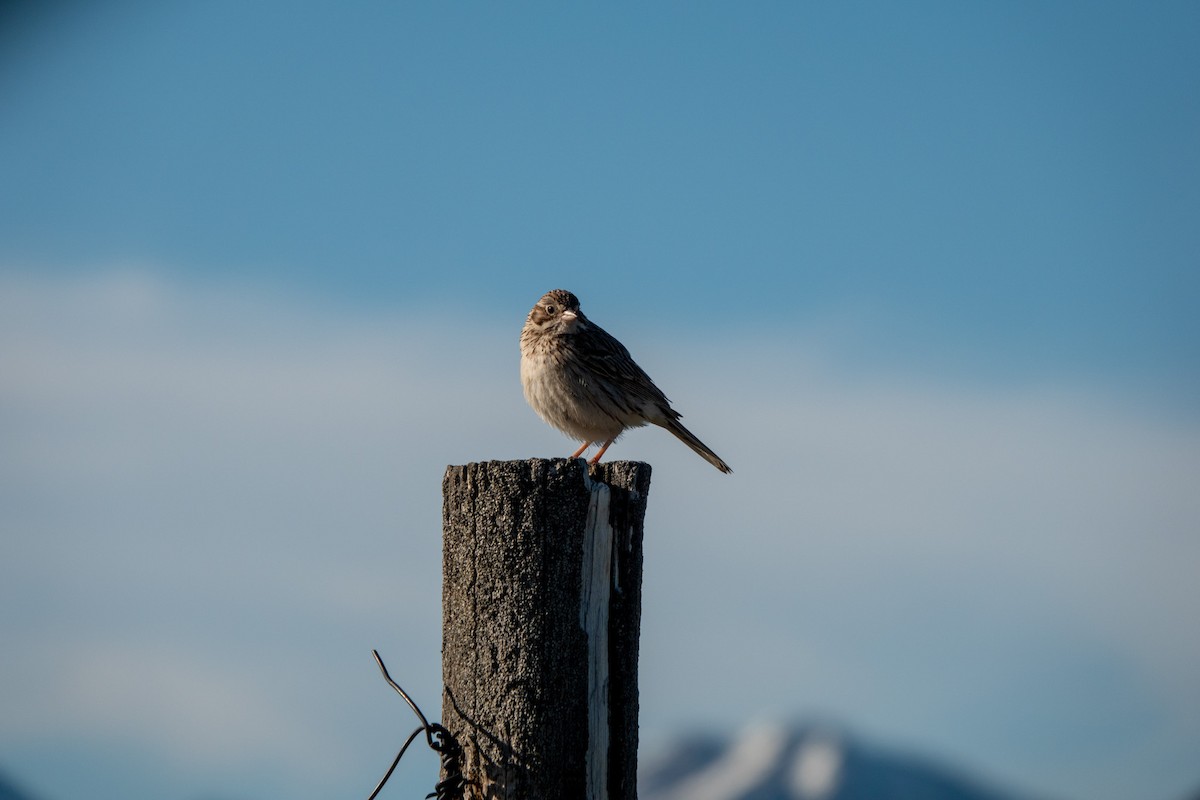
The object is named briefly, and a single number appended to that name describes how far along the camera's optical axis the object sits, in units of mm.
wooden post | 8812
